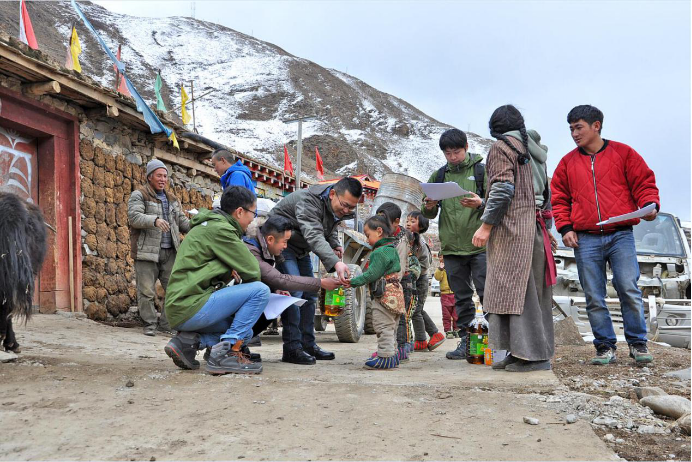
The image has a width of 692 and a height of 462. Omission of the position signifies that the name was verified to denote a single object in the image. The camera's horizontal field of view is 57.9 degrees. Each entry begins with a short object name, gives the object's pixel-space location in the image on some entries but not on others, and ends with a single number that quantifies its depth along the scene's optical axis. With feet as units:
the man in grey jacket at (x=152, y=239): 21.48
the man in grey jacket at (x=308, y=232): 14.82
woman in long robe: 13.11
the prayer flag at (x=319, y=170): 82.00
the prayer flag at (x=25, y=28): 29.32
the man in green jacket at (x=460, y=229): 16.08
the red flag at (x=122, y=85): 31.26
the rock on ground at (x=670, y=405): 8.84
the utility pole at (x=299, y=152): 54.60
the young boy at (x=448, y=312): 28.09
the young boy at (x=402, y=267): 15.81
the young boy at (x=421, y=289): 19.80
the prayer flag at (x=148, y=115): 26.08
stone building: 21.67
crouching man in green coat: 12.51
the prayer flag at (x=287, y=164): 76.47
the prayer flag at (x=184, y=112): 55.07
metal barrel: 30.68
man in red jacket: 14.03
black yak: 13.44
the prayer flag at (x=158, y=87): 47.62
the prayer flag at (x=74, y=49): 33.17
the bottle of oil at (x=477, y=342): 15.78
